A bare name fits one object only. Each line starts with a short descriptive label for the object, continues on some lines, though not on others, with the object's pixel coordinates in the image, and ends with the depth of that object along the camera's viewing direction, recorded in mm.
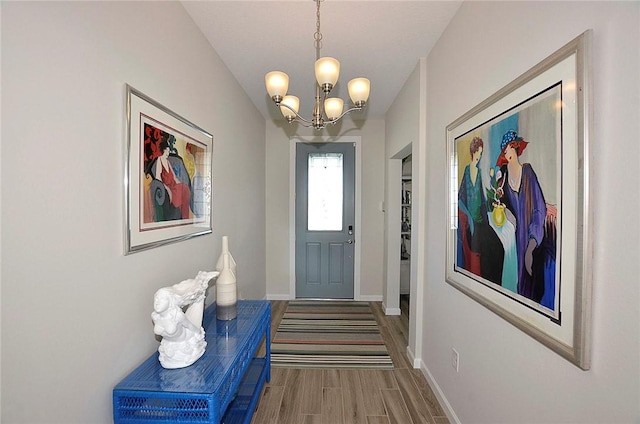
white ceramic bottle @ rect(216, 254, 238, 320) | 1789
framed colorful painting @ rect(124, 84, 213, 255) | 1277
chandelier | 1398
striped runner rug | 2539
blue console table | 1117
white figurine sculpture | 1188
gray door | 4086
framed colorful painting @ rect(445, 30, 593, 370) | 882
